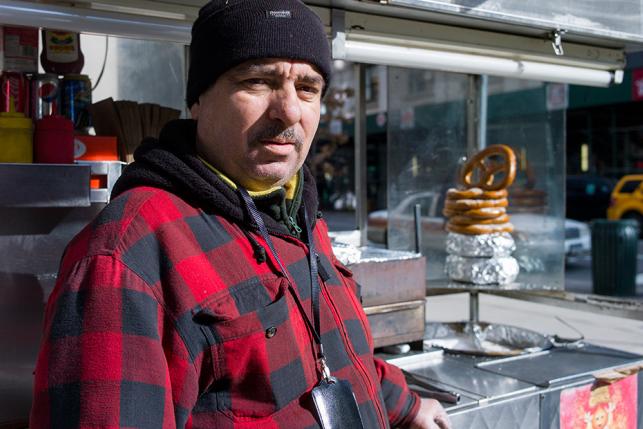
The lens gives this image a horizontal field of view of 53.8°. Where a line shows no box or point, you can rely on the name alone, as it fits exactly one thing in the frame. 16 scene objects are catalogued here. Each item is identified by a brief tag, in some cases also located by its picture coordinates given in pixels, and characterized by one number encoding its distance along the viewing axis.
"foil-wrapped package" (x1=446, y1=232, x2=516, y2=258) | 2.96
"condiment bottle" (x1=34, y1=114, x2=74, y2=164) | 1.79
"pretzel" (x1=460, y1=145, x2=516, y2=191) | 2.96
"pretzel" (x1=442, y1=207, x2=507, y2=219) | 2.95
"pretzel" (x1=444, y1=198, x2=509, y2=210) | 2.96
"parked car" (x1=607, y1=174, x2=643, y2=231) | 13.48
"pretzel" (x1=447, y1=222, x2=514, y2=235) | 2.96
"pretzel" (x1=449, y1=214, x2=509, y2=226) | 2.96
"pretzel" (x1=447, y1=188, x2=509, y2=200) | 2.98
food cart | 1.88
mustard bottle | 1.75
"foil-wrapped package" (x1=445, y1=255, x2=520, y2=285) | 2.99
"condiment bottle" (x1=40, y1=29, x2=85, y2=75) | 2.28
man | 0.94
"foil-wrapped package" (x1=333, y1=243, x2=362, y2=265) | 2.40
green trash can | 8.09
